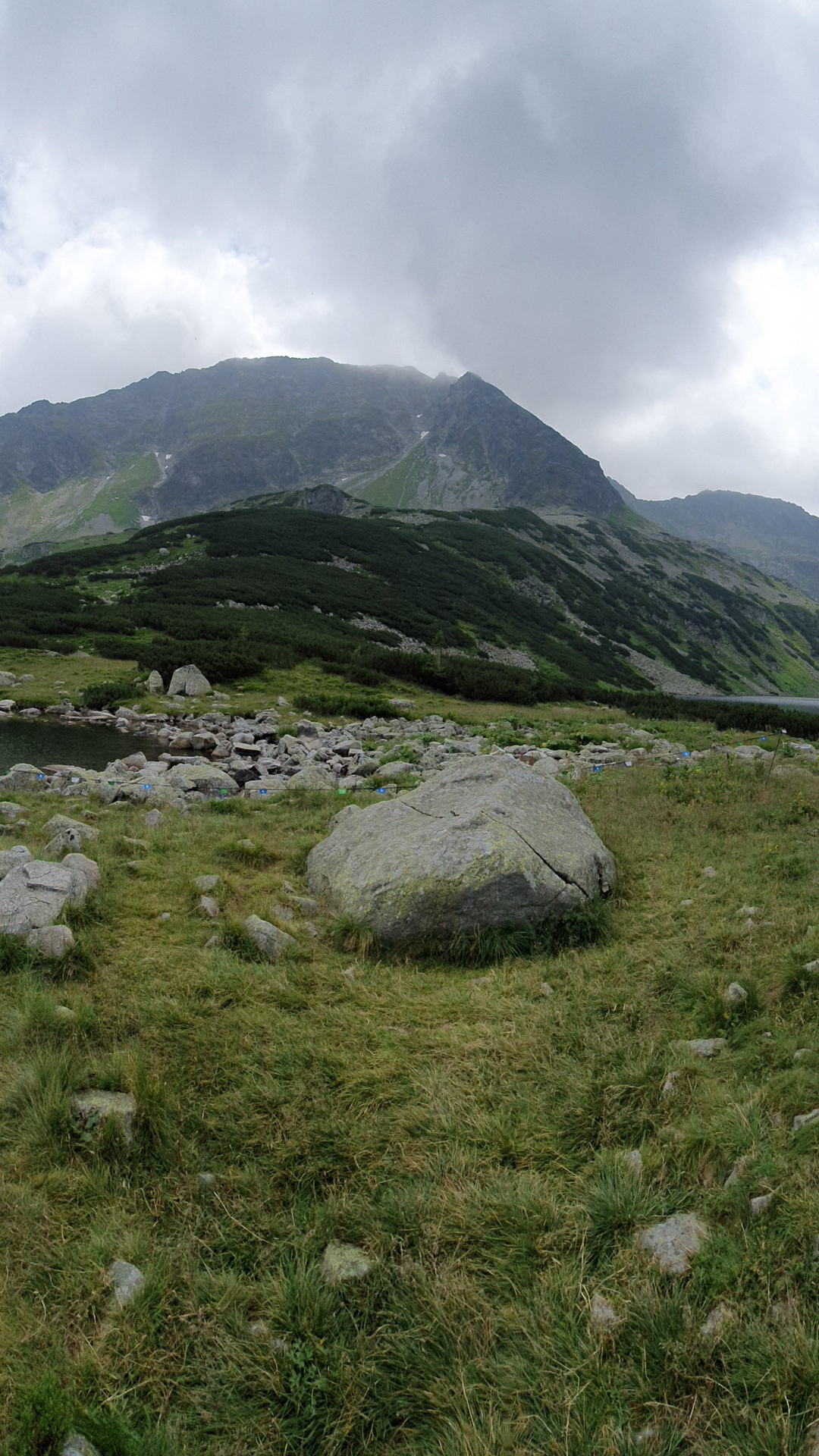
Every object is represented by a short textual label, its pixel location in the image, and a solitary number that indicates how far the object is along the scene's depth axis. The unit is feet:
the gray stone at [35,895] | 19.75
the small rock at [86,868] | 23.12
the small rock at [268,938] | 20.59
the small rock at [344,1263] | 10.59
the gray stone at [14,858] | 23.02
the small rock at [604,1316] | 9.34
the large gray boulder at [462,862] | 22.36
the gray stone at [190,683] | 97.60
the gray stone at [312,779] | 47.44
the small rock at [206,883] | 23.84
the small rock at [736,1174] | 11.20
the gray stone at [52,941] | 18.90
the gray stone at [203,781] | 49.24
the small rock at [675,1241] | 10.13
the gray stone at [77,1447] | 8.07
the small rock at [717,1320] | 8.84
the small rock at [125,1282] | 10.05
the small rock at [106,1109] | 13.05
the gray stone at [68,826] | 28.48
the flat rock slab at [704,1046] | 15.39
